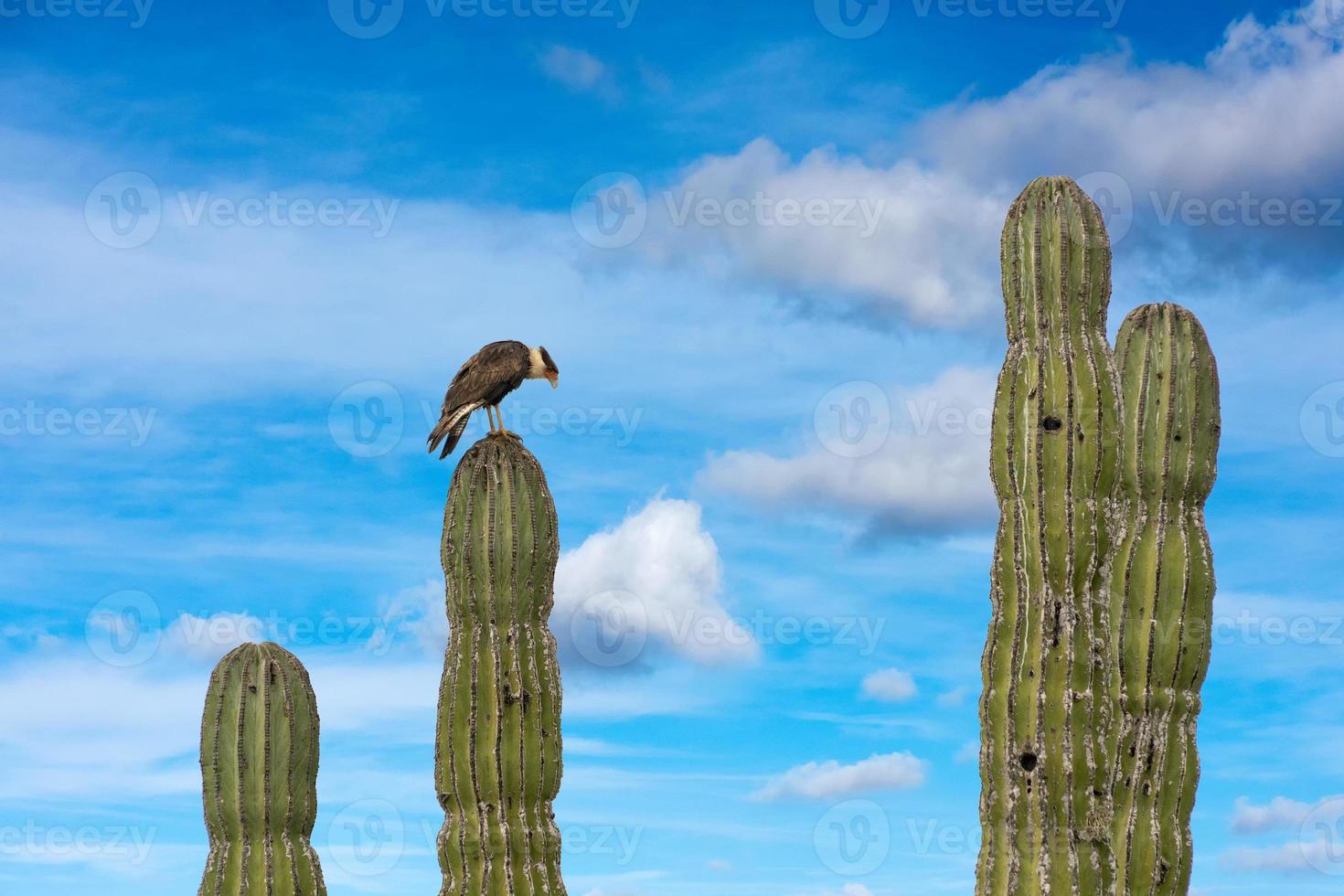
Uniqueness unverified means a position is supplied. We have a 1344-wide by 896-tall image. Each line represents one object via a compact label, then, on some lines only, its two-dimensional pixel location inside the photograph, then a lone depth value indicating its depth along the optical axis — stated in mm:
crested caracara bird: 15062
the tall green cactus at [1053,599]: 12773
